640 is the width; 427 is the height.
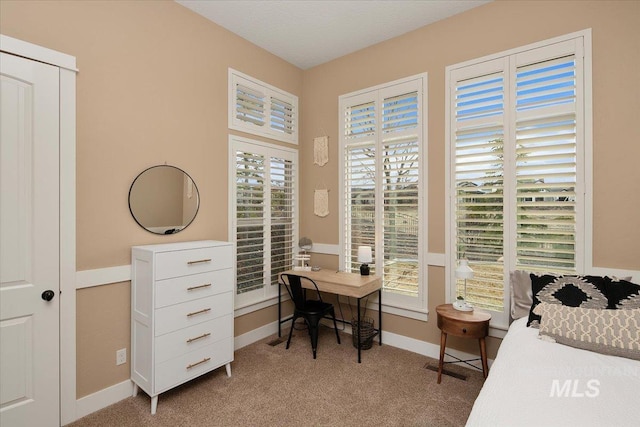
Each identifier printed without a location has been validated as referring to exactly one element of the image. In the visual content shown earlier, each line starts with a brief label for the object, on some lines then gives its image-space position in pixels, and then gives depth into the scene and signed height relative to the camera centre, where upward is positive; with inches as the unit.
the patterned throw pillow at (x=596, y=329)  67.9 -26.8
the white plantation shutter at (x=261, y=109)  128.3 +45.9
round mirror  98.8 +4.1
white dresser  88.5 -30.6
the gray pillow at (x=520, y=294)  95.4 -25.2
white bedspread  46.6 -30.8
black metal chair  122.1 -38.6
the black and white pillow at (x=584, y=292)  78.6 -21.2
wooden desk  117.9 -27.9
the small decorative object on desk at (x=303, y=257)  145.2 -21.0
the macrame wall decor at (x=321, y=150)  150.0 +29.8
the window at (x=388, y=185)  124.7 +11.5
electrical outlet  94.0 -43.6
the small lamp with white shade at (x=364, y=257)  129.3 -18.6
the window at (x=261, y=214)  129.6 -1.0
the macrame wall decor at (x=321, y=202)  150.1 +4.8
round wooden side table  96.7 -35.6
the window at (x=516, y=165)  95.5 +15.5
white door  74.7 -8.0
